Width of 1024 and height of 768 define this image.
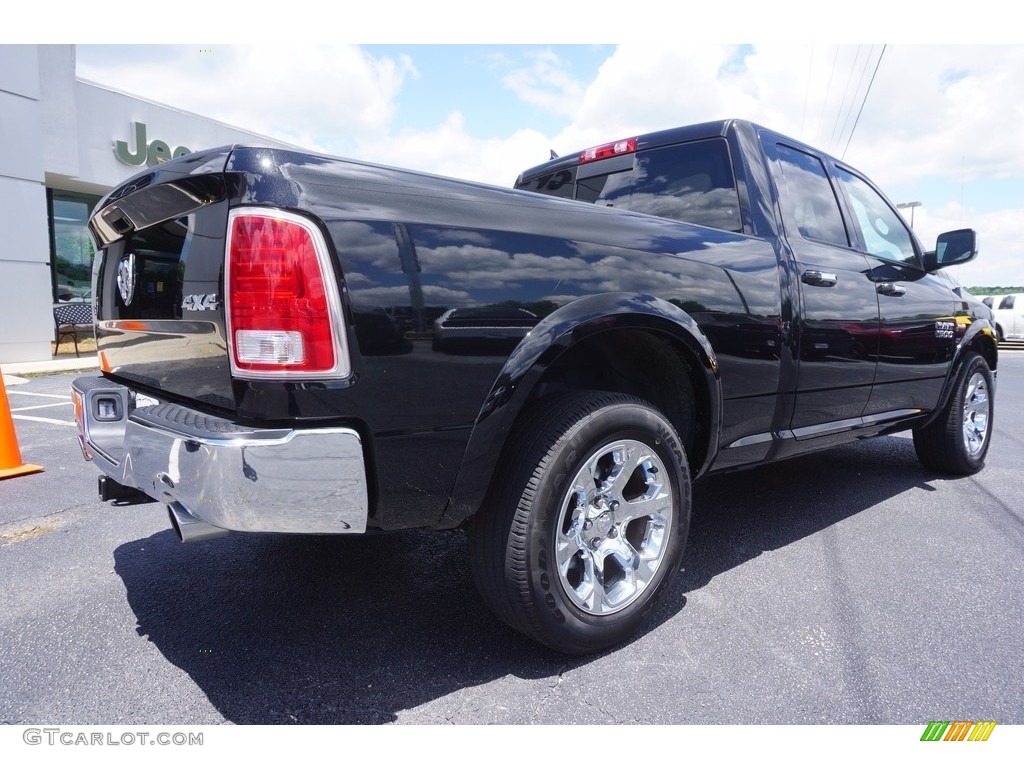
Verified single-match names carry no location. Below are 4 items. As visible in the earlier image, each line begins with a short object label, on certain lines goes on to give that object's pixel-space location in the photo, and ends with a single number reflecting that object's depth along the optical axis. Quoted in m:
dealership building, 11.09
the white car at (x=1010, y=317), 21.56
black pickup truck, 1.69
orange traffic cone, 4.30
